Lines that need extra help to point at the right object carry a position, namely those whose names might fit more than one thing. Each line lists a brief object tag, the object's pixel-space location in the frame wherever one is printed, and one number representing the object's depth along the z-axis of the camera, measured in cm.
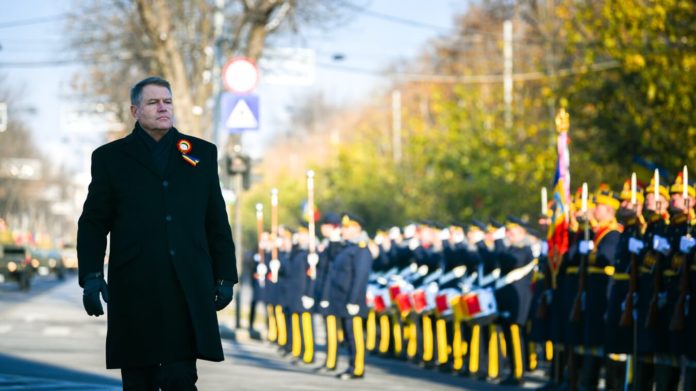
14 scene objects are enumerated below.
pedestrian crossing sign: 2617
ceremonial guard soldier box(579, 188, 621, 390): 1520
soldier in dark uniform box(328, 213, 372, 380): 1912
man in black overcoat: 816
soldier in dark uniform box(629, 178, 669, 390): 1364
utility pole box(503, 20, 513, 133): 4481
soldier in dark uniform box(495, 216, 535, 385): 1867
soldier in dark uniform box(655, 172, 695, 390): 1332
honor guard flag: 1612
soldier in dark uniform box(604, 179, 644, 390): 1419
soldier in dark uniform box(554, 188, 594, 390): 1568
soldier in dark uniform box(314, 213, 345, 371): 1972
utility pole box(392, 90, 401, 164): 6573
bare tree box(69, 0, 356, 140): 4031
